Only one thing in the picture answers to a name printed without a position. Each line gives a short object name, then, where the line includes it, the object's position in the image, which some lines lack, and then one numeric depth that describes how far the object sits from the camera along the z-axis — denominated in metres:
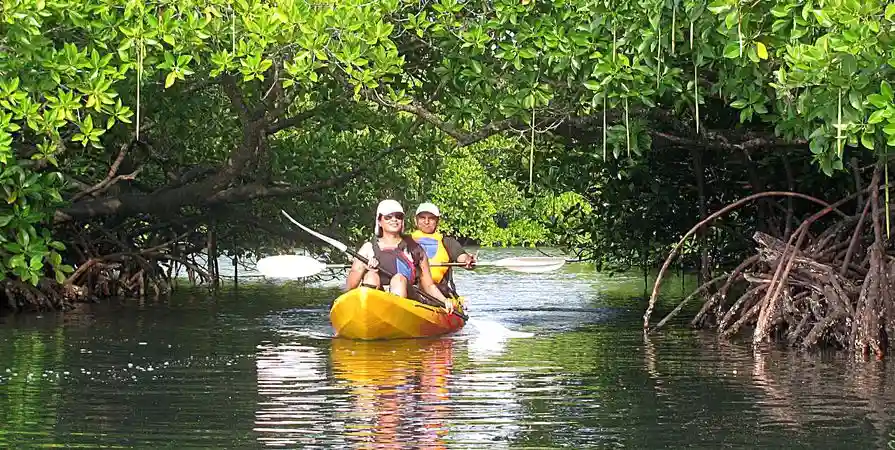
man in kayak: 15.33
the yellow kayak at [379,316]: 13.35
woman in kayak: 13.93
